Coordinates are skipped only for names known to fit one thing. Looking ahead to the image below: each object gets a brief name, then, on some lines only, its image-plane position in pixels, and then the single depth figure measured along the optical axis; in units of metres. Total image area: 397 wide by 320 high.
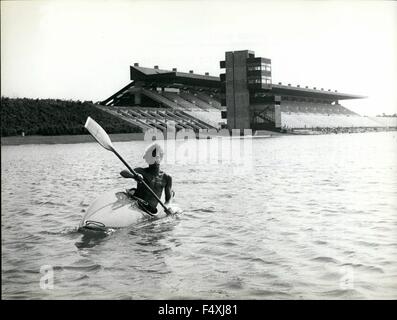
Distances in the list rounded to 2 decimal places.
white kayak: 9.36
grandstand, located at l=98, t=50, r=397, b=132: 57.34
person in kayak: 9.59
